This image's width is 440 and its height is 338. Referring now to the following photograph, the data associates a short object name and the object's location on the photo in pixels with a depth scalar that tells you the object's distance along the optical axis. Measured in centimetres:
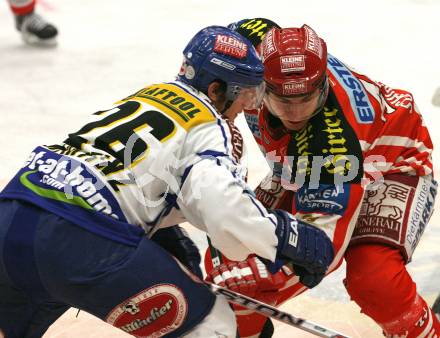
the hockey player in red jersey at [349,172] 605
